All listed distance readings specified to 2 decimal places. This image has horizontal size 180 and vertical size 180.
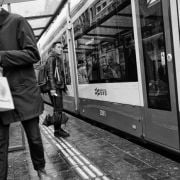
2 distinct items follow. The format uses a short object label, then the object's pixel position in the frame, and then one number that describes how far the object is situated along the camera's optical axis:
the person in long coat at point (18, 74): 3.11
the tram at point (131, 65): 3.86
